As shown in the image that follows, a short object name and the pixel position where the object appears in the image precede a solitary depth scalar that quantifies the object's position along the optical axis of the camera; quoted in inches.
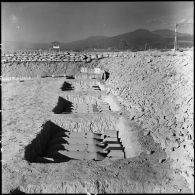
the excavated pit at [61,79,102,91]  713.9
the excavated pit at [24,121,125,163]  302.7
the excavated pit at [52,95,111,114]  508.8
